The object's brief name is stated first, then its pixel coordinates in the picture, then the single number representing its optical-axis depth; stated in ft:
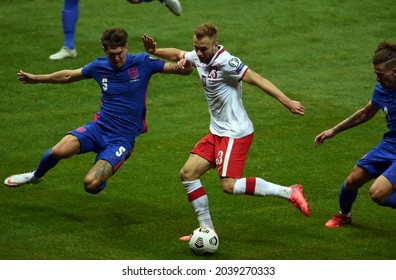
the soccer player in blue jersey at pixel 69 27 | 105.40
